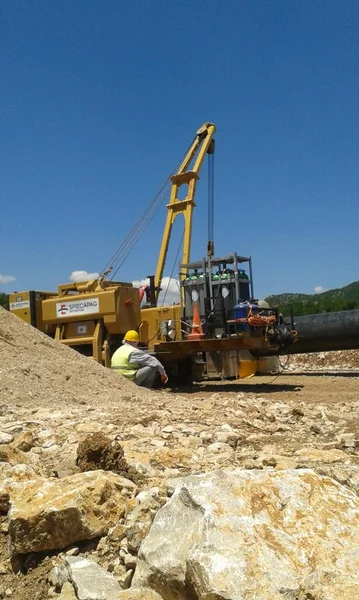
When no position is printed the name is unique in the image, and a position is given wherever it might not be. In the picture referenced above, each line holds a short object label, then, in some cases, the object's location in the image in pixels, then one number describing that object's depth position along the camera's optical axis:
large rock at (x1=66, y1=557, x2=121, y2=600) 2.64
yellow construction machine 12.70
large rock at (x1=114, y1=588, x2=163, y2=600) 2.46
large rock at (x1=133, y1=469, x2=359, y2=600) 2.24
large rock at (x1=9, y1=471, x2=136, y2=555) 3.18
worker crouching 10.67
